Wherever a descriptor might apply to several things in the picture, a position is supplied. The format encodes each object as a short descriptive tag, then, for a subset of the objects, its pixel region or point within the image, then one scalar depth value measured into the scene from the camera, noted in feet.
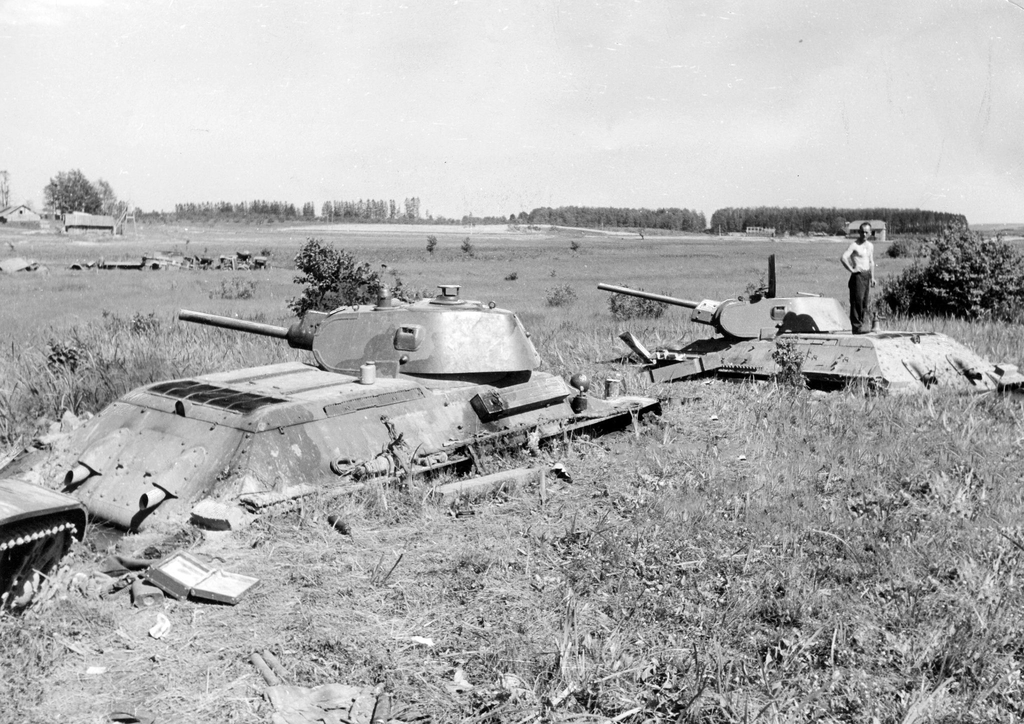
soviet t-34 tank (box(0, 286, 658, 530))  21.35
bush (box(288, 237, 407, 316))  61.82
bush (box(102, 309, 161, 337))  49.95
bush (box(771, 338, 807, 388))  38.71
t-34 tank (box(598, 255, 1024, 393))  37.76
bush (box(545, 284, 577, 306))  87.56
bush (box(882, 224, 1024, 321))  72.79
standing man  44.83
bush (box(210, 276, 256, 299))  88.33
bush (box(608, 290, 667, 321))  77.56
